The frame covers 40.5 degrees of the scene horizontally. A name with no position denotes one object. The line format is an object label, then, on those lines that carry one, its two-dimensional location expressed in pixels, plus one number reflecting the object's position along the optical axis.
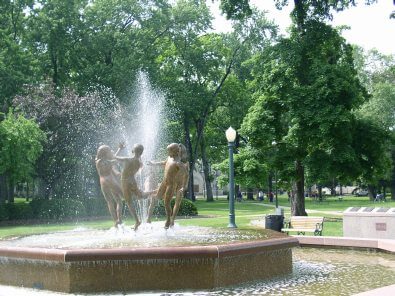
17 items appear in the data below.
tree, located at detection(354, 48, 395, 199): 58.41
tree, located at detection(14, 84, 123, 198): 36.47
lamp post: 17.95
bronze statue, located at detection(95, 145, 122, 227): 12.64
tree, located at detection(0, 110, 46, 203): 32.28
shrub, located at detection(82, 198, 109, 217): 36.19
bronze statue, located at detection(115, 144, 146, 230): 12.10
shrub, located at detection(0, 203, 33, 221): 34.99
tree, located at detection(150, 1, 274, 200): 49.41
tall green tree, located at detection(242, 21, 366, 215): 25.19
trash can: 18.27
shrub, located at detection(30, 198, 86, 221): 34.75
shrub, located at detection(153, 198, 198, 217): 34.62
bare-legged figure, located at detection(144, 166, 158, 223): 12.99
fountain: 9.58
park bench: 18.64
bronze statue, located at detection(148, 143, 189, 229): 12.09
